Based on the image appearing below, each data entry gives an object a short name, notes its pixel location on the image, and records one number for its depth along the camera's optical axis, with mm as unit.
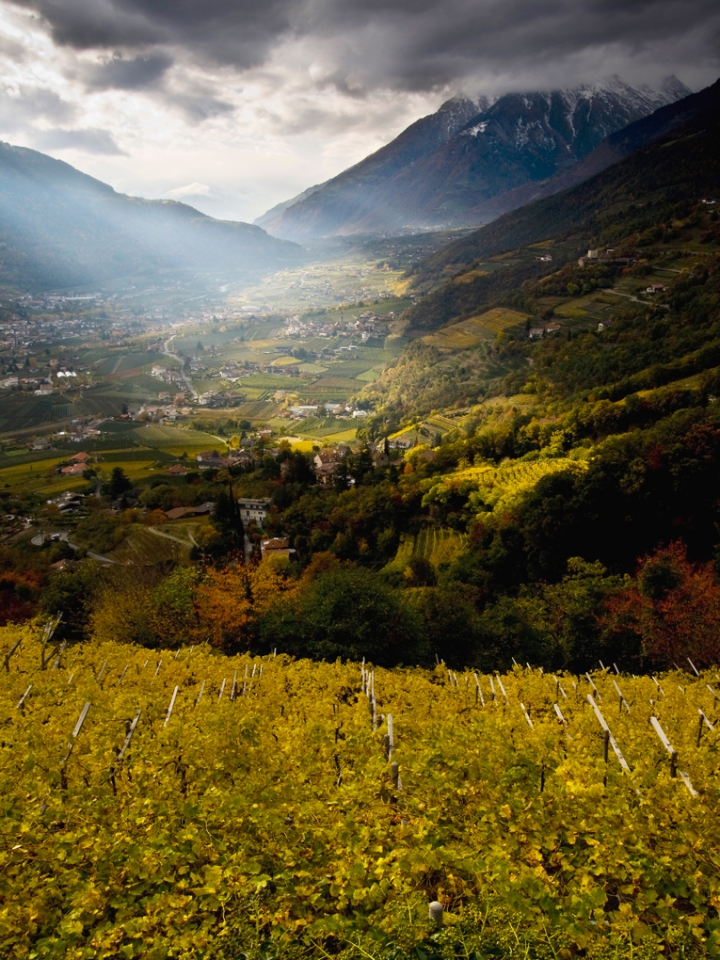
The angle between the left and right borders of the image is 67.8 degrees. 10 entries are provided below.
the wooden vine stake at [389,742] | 7062
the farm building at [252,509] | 47750
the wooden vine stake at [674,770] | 5686
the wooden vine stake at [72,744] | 6340
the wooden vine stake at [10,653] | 13461
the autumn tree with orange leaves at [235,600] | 22411
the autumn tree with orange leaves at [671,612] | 18719
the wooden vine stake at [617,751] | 6441
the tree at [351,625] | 19672
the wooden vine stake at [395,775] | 6054
